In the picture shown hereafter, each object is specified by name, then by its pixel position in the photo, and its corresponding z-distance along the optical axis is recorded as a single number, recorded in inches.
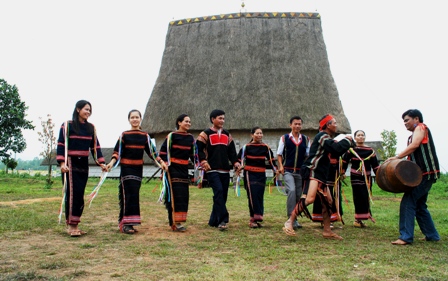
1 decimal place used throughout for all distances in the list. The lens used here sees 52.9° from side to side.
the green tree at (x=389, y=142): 895.7
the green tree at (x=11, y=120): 1053.2
